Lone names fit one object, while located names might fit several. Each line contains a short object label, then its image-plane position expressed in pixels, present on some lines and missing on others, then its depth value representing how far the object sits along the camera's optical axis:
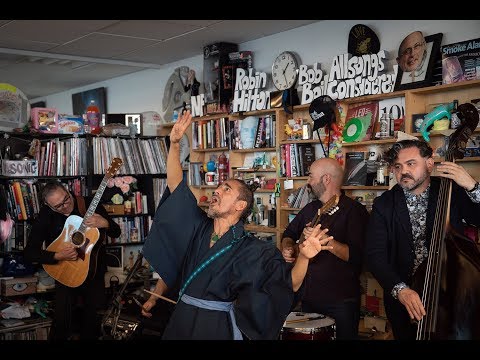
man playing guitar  5.27
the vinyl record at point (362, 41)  5.36
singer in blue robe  3.01
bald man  4.15
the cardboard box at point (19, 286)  5.62
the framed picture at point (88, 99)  9.48
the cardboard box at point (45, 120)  6.17
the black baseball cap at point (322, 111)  5.42
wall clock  6.07
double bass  3.02
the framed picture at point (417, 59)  4.91
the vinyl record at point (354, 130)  5.38
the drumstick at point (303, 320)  3.82
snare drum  3.67
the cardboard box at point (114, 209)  6.54
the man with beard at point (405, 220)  3.57
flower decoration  6.60
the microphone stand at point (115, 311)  4.57
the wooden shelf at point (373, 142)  5.08
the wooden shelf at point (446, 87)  4.59
